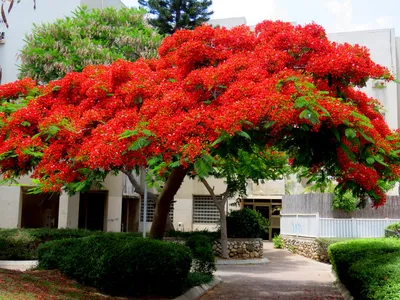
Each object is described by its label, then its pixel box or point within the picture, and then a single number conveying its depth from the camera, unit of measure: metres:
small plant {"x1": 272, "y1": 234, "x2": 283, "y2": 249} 27.62
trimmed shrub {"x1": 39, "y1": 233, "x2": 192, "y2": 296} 9.35
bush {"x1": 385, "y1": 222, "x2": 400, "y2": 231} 19.06
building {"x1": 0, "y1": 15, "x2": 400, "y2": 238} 21.29
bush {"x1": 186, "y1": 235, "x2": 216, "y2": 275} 13.09
